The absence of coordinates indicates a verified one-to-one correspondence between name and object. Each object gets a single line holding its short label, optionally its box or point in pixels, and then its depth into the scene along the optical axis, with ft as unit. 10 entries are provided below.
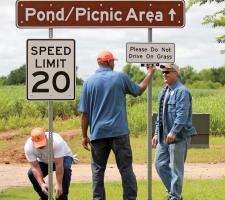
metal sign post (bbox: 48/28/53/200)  46.23
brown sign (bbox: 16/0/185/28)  50.55
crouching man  52.95
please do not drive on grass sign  53.09
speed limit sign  46.95
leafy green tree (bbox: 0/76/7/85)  614.11
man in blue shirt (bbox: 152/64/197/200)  56.23
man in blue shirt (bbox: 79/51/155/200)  52.08
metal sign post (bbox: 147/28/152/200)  53.51
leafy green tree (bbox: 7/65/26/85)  589.90
